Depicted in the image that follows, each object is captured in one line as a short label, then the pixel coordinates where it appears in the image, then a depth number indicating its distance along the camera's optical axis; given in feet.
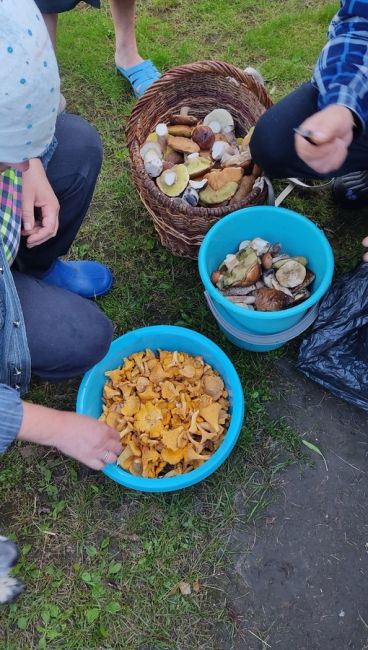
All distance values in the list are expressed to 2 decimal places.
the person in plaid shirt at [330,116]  4.11
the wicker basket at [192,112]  5.27
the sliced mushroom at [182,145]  5.87
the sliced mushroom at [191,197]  5.49
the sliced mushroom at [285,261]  5.32
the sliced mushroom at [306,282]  5.20
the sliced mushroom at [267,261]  5.36
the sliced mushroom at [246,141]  5.92
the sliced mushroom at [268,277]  5.32
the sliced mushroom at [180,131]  6.05
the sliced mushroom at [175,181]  5.57
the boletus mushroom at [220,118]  6.18
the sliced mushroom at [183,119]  6.12
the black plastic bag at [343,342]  5.24
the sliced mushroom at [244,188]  5.44
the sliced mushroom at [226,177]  5.47
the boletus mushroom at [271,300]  5.03
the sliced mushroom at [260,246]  5.49
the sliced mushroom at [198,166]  5.62
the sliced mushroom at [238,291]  5.24
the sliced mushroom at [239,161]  5.67
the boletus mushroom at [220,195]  5.41
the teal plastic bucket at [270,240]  4.82
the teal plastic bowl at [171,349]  4.57
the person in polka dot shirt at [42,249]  2.83
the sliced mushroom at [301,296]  5.19
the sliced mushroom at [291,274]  5.18
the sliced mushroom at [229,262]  5.41
